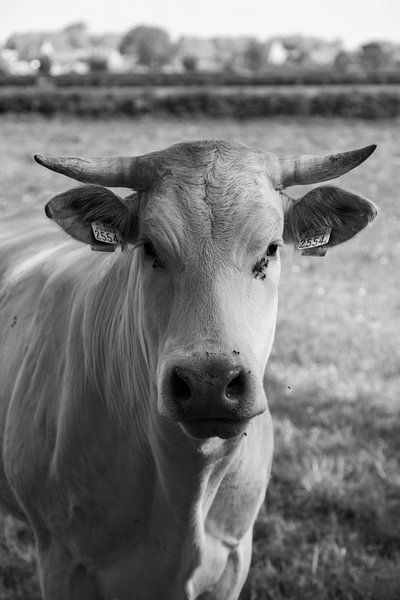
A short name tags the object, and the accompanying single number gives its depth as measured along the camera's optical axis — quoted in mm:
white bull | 2262
